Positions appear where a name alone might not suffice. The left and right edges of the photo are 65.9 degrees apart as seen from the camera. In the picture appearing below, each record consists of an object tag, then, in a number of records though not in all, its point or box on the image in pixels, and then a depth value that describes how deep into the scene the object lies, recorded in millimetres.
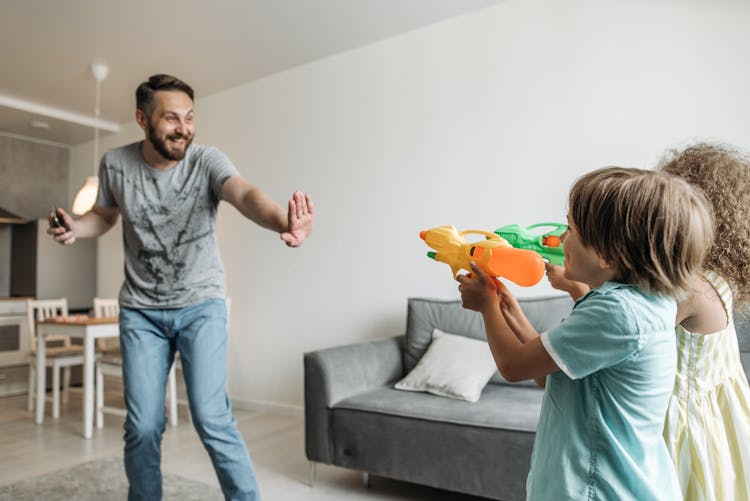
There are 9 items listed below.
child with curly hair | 1065
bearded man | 1724
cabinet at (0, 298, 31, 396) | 4551
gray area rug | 2316
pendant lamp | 3438
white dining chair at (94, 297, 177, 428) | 3472
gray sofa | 2008
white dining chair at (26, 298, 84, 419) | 3827
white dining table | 3334
